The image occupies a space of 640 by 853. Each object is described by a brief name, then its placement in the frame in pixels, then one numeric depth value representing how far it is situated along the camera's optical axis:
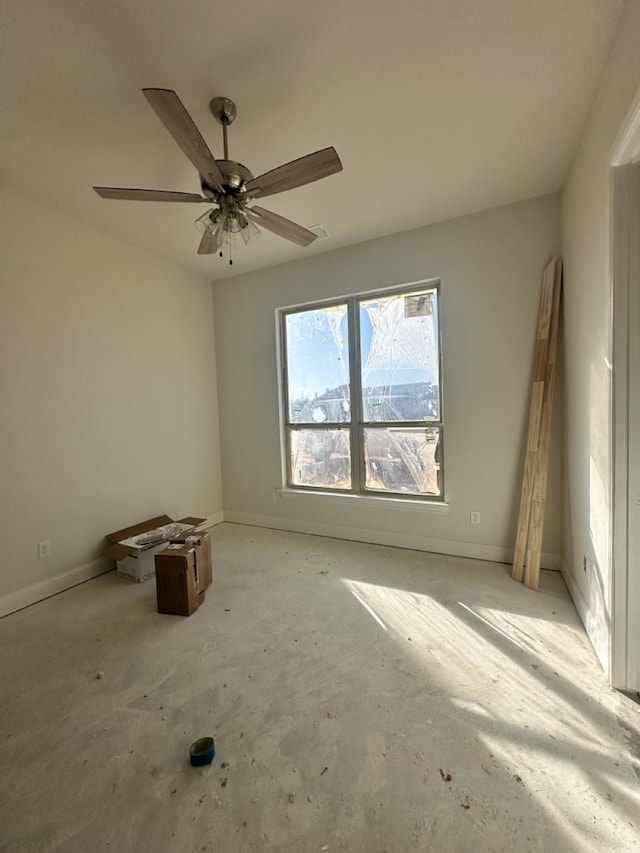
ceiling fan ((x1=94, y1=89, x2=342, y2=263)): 1.37
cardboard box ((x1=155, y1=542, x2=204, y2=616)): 2.33
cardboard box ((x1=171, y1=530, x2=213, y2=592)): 2.50
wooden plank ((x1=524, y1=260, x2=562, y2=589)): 2.58
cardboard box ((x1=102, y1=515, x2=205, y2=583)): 2.83
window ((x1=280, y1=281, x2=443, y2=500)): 3.23
